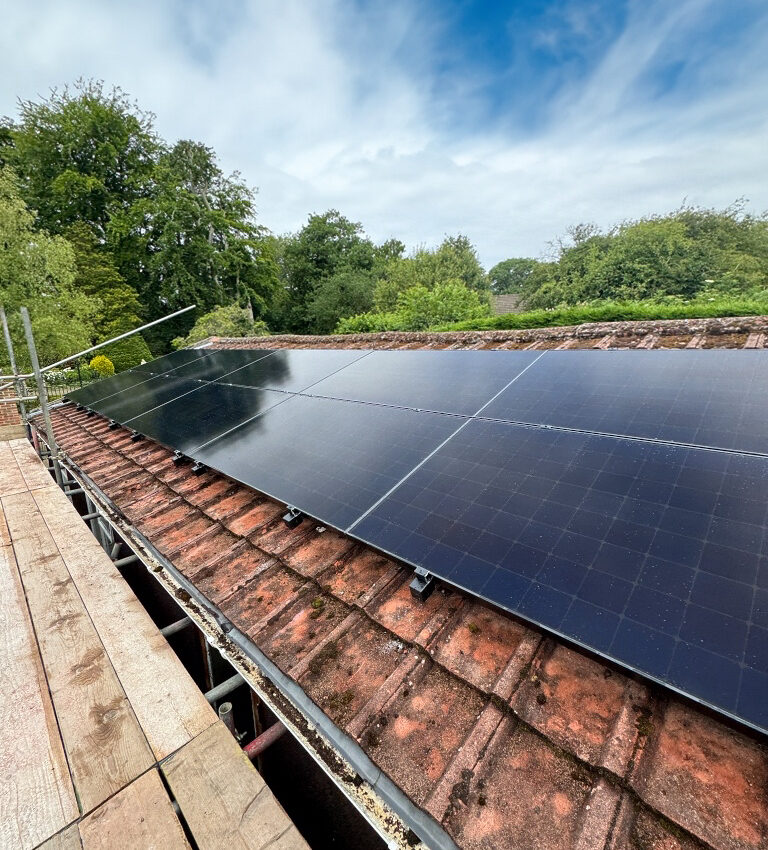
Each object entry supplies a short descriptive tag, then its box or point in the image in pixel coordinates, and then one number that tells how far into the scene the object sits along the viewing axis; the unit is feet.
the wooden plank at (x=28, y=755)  4.68
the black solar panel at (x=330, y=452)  8.89
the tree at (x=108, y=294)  82.94
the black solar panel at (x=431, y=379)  11.91
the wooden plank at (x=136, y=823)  4.52
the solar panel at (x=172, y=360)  29.09
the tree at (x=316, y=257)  127.44
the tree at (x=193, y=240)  93.04
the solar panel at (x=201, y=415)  14.65
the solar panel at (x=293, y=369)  17.42
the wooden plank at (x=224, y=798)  4.51
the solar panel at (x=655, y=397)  7.47
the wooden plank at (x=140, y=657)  5.91
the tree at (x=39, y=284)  49.52
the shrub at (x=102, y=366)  76.96
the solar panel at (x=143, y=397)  20.21
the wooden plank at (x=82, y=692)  5.29
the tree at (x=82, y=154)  89.97
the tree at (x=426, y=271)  104.37
